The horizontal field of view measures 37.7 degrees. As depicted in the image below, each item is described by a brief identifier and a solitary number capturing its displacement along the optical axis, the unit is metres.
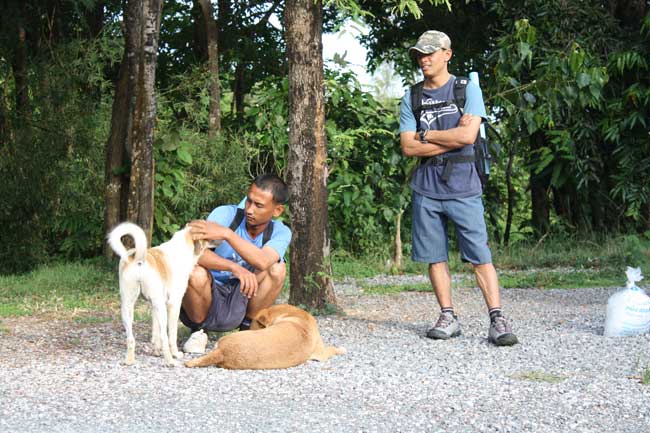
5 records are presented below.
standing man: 6.36
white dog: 5.35
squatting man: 5.86
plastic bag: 6.58
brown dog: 5.48
